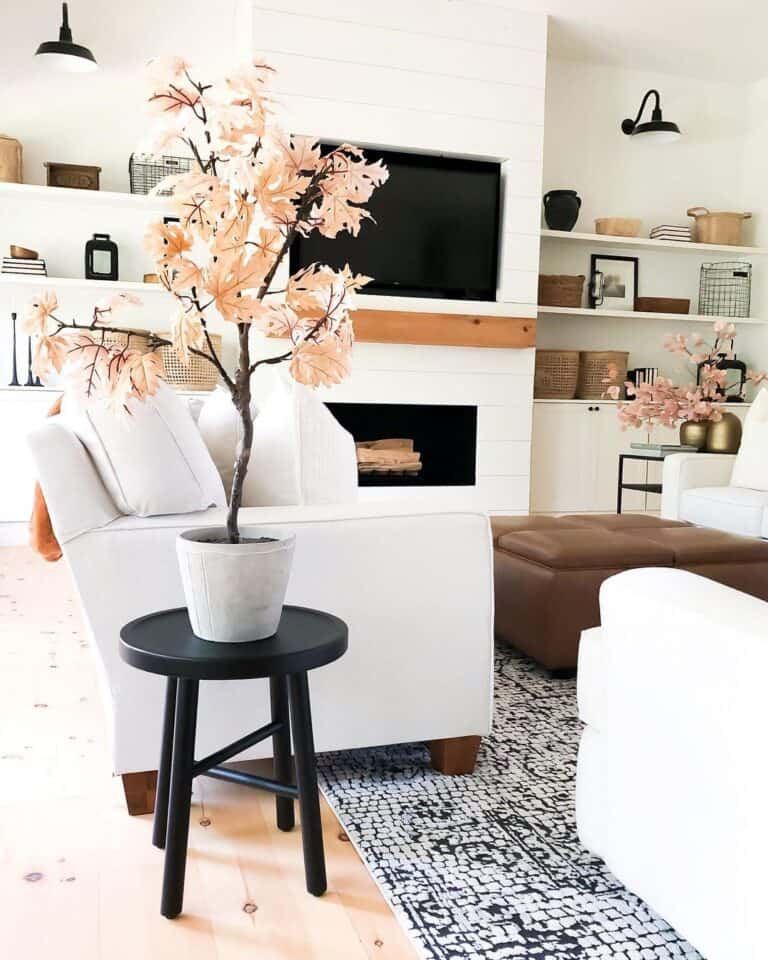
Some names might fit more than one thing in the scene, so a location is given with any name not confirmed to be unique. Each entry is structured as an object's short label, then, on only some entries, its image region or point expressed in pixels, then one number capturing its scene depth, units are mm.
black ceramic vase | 5539
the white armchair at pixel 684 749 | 1119
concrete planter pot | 1395
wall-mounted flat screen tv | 5098
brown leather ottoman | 2611
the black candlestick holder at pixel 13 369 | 4938
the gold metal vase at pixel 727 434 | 4305
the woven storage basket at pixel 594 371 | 5660
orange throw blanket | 1865
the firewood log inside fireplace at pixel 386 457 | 5164
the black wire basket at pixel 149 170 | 5035
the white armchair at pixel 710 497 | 3617
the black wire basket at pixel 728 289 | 6129
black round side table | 1356
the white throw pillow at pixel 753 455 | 3941
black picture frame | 5867
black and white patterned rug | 1389
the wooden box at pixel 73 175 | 4914
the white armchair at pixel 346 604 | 1723
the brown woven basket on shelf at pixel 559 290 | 5586
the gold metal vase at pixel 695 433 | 4375
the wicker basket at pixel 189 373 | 4934
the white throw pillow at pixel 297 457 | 2045
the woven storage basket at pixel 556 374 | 5562
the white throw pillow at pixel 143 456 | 1754
